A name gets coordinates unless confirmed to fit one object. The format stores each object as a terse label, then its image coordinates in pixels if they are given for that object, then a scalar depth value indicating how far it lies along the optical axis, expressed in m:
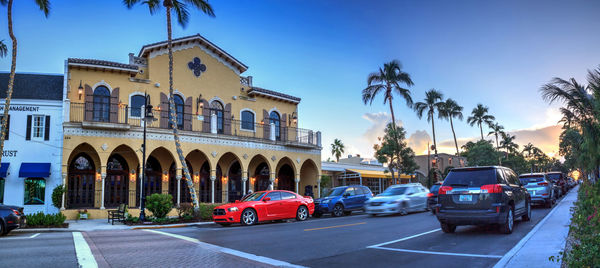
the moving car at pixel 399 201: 18.55
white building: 21.00
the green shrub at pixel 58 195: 20.55
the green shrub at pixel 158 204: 19.05
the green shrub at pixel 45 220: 16.25
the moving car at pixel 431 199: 20.40
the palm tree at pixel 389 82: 33.38
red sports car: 16.66
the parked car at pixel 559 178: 29.48
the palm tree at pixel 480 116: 62.28
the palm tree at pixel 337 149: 75.00
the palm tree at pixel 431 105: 44.41
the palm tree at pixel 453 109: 48.81
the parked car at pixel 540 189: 18.20
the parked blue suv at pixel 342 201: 21.09
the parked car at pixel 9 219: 13.30
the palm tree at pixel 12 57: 18.95
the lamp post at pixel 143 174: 18.53
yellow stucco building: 22.61
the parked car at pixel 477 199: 10.14
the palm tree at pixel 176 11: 20.34
